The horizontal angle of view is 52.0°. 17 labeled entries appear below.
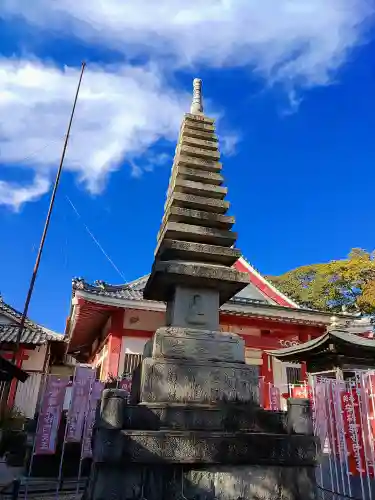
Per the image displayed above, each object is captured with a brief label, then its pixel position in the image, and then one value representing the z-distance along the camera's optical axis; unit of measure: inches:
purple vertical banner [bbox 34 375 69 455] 305.6
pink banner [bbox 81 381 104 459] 318.3
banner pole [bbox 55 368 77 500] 263.9
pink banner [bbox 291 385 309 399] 474.4
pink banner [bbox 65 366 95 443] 319.3
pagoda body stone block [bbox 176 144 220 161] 311.4
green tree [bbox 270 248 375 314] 1133.3
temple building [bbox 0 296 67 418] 707.4
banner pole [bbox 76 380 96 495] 318.9
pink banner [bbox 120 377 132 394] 449.1
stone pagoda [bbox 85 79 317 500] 174.9
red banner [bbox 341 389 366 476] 258.1
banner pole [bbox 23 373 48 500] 302.9
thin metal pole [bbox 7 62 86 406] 554.8
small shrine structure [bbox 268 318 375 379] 422.9
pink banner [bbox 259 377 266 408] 557.4
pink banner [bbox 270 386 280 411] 476.7
